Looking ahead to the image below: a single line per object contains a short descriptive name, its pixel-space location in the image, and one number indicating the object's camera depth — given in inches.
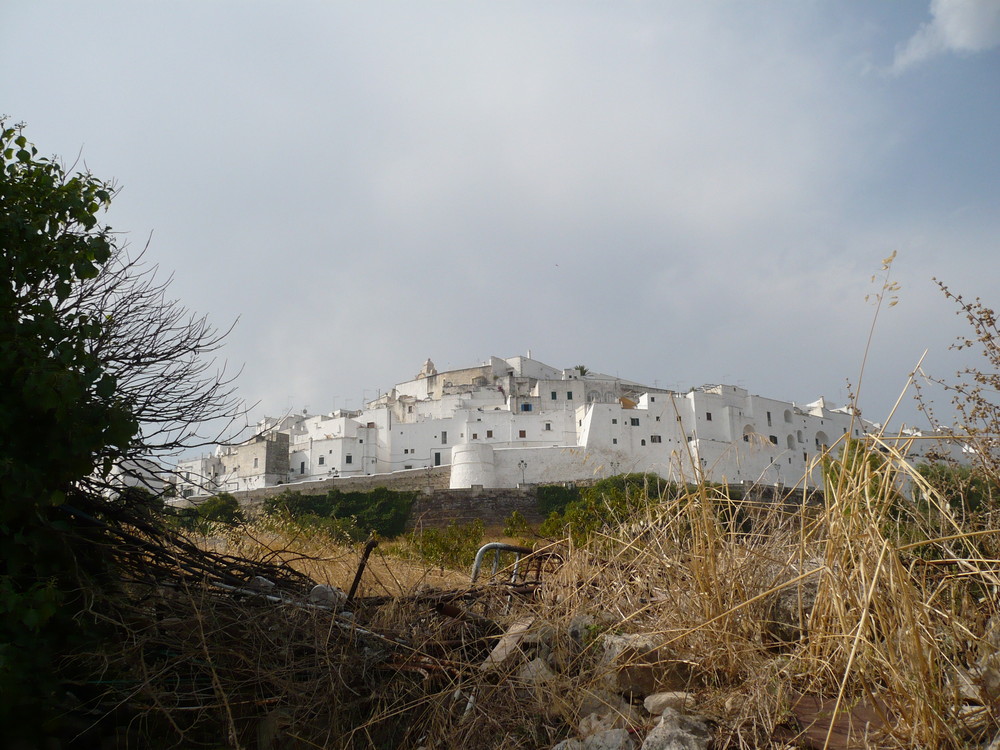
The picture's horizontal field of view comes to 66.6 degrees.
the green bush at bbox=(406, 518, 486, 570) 378.0
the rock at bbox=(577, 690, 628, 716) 113.7
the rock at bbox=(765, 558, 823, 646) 124.3
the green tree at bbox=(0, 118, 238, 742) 109.6
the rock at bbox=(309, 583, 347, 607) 143.8
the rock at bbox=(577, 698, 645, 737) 108.3
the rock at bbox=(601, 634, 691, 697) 115.6
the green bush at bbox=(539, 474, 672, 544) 165.9
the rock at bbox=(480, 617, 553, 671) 128.3
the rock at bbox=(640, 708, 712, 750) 98.5
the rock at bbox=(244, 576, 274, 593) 139.0
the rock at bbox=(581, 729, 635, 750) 103.3
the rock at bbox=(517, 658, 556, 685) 119.9
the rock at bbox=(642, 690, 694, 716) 108.5
